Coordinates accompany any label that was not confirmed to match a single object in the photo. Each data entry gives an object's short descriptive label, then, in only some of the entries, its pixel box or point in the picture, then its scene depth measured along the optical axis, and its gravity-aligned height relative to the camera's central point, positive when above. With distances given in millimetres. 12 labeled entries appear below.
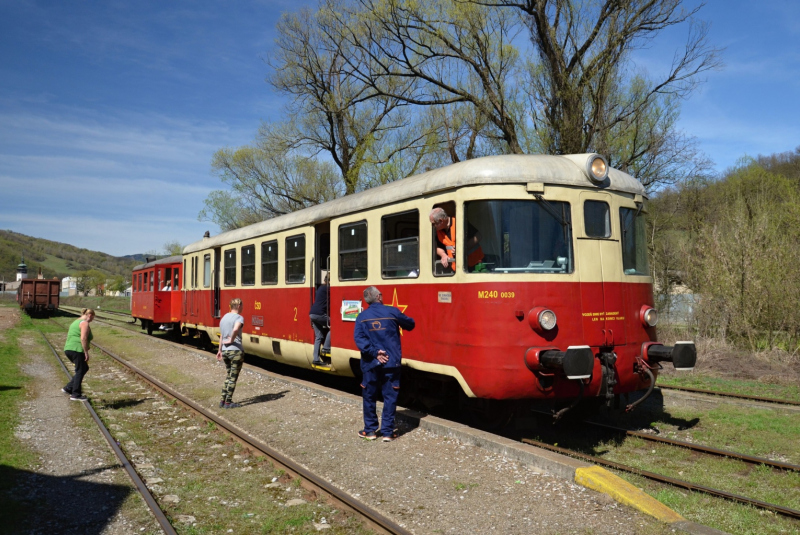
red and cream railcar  6695 +180
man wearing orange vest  6973 +674
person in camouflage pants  9469 -706
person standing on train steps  10266 -343
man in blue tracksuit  7199 -625
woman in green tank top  10312 -734
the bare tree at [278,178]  31125 +6051
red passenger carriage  21531 +282
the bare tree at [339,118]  22875 +7314
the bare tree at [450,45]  17516 +7160
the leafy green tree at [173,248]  77138 +6654
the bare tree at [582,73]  16125 +5908
